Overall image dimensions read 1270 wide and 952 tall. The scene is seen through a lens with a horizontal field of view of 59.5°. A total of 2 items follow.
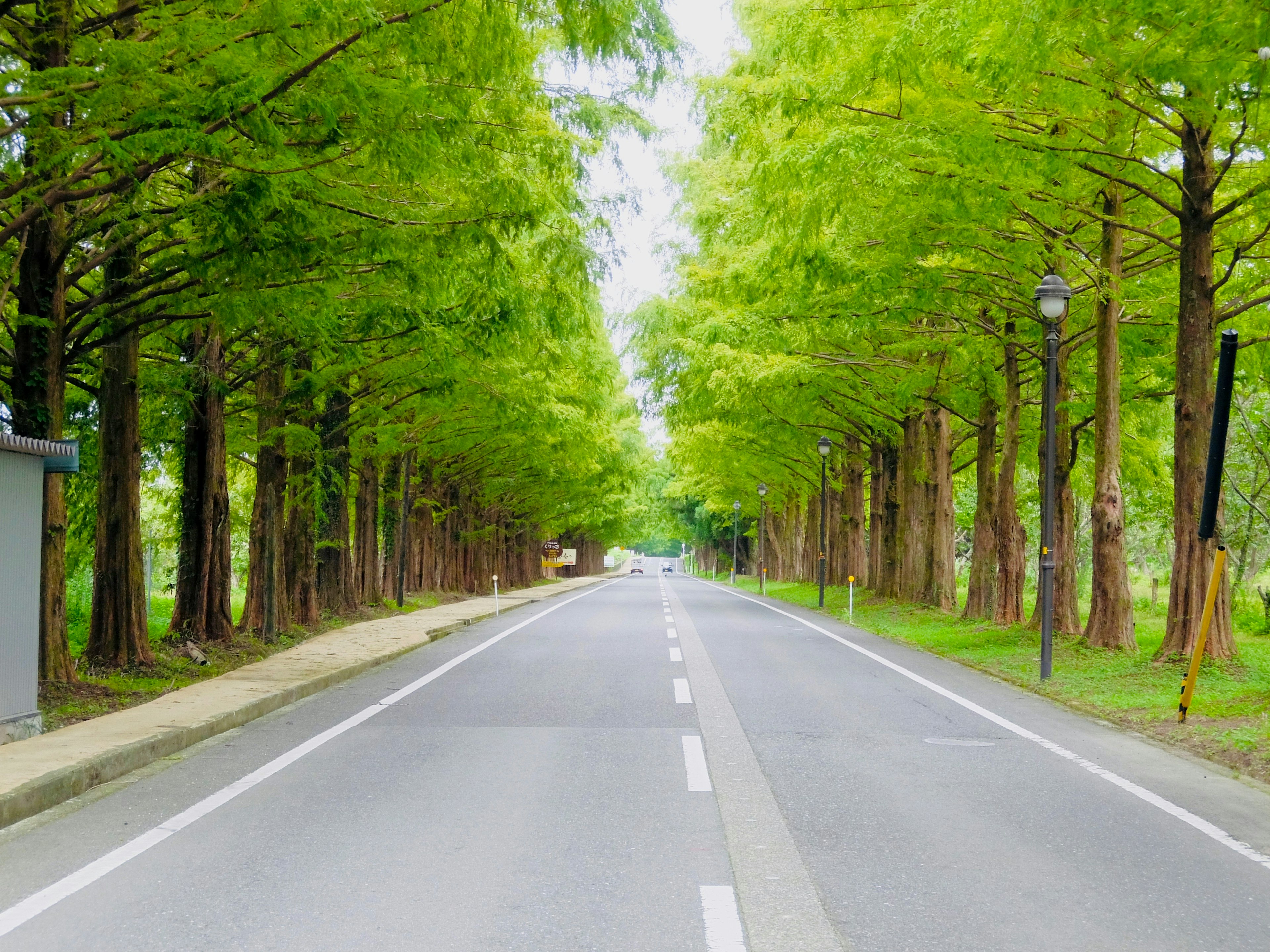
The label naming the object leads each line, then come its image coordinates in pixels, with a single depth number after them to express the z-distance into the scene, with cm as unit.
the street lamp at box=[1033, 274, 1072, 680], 1335
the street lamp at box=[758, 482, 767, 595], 4438
